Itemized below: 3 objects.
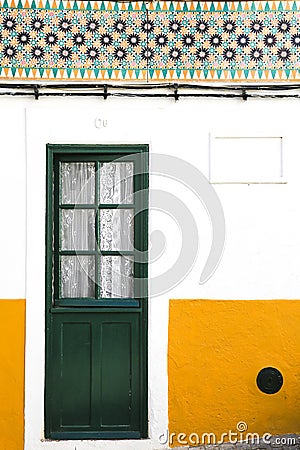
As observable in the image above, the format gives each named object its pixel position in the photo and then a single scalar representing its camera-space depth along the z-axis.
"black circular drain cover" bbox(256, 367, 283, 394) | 6.62
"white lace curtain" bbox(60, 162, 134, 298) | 6.75
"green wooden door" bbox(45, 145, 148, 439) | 6.63
